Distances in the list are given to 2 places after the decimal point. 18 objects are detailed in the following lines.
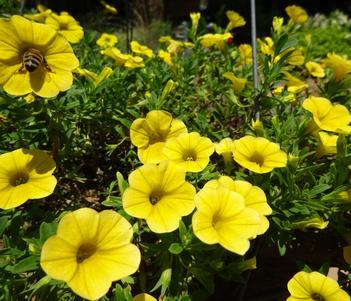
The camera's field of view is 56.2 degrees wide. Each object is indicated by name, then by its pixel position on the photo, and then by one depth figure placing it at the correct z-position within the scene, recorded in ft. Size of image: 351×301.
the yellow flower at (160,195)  0.45
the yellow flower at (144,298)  0.45
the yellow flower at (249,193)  0.48
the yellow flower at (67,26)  0.79
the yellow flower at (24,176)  0.46
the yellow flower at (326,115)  0.62
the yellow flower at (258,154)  0.54
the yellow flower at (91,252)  0.38
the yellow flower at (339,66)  0.81
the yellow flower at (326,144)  0.63
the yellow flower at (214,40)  0.87
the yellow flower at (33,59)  0.46
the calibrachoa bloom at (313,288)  0.49
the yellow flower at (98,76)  0.68
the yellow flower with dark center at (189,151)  0.52
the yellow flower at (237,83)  0.74
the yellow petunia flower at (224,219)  0.43
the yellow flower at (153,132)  0.55
